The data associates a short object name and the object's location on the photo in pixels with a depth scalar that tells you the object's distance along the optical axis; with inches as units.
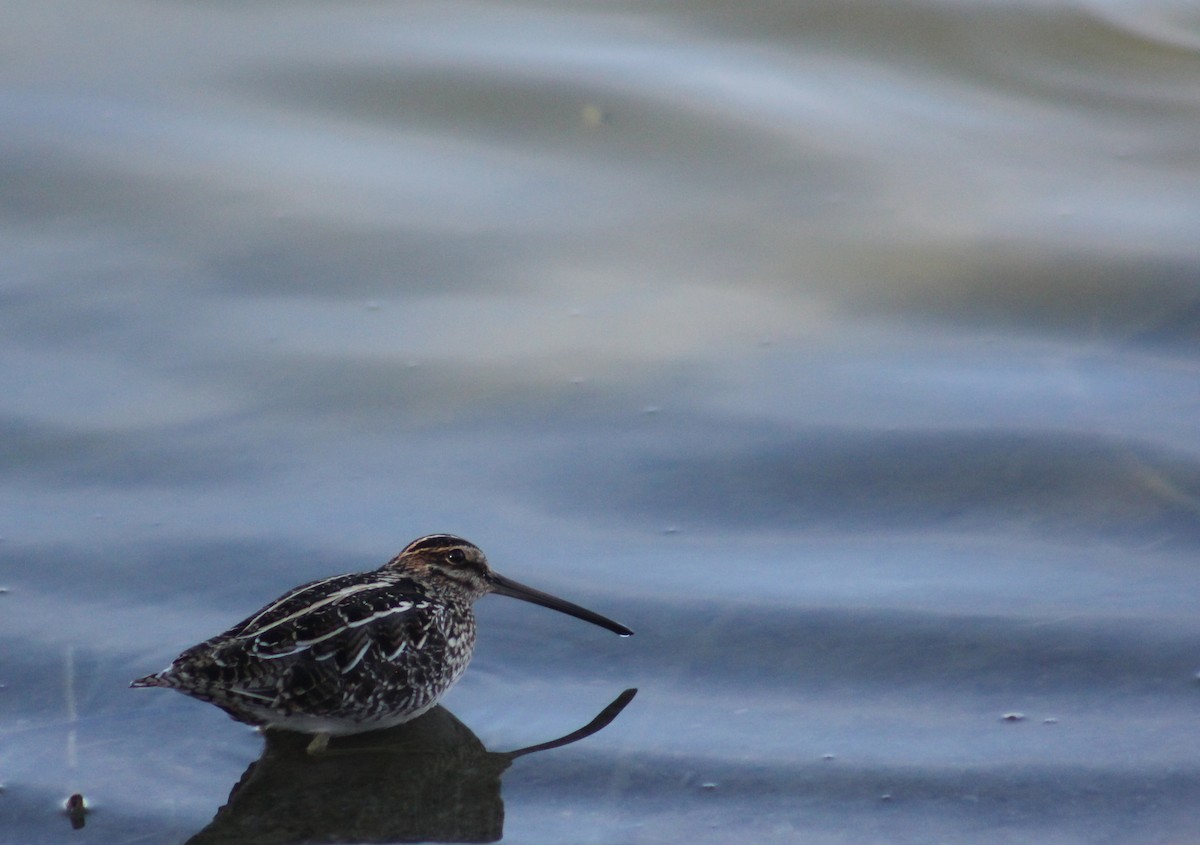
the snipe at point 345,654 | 426.9
